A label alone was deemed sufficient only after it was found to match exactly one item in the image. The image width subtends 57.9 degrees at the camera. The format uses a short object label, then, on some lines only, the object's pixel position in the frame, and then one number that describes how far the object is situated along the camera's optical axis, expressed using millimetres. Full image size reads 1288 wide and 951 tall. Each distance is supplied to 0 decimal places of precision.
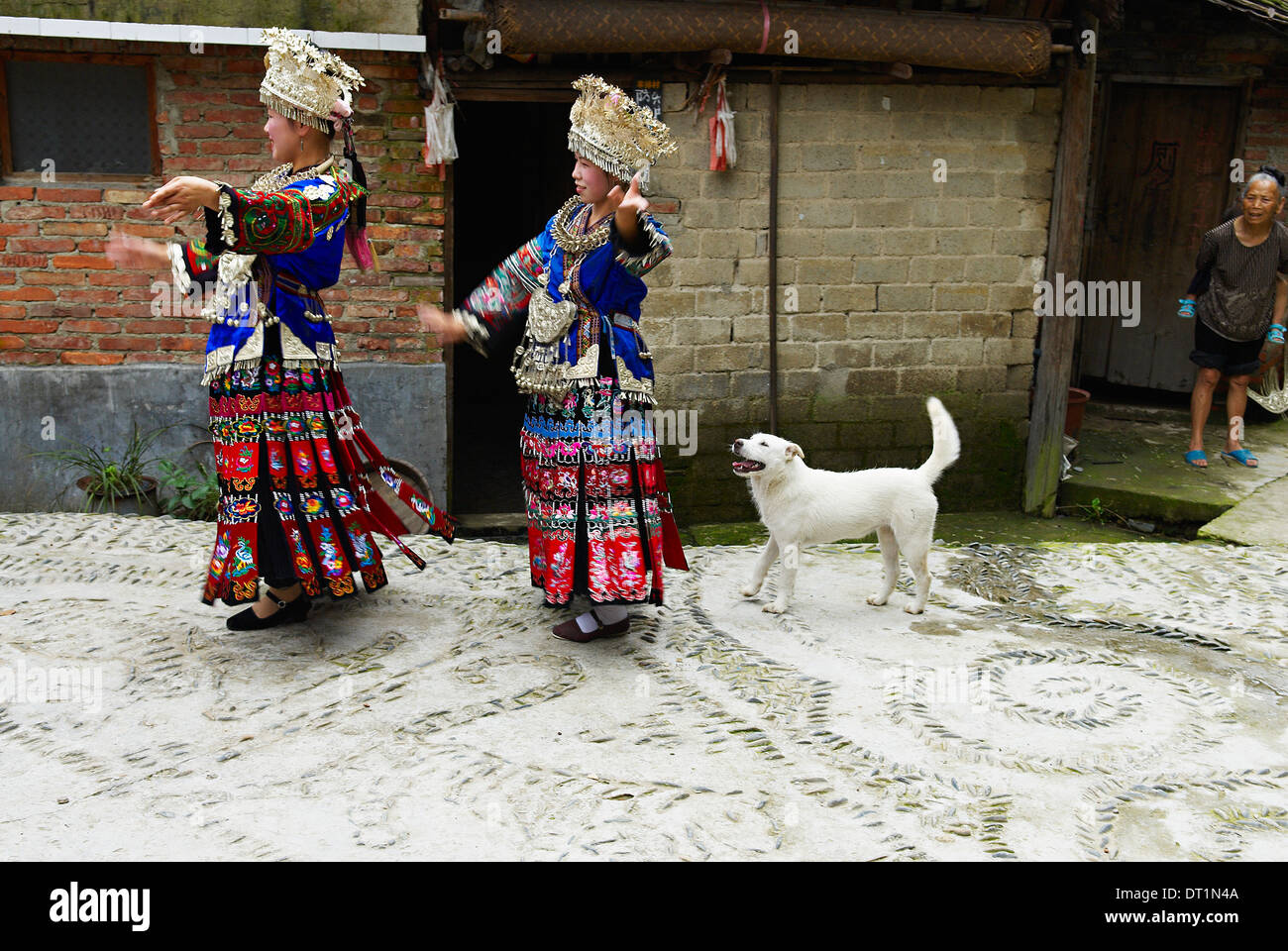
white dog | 4922
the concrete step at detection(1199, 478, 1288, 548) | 6676
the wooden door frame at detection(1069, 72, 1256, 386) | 8898
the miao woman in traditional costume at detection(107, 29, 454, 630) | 4164
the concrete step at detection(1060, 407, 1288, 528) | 7340
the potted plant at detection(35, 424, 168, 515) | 6645
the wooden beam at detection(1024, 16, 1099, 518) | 7027
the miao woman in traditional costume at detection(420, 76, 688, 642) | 4359
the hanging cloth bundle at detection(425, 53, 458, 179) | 6328
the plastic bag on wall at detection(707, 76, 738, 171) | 6578
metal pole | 6704
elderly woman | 7938
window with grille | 6492
